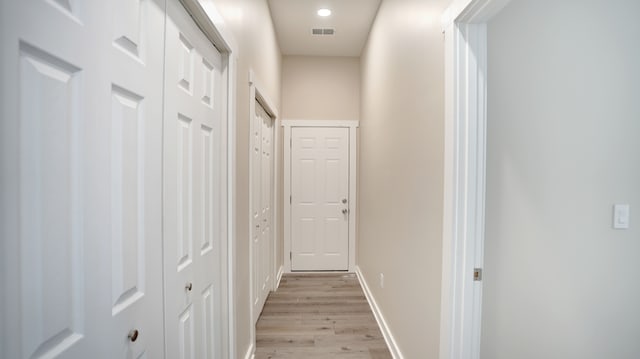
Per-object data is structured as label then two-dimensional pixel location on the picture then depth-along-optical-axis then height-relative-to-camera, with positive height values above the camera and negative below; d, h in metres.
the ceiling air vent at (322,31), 3.09 +1.61
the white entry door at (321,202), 3.76 -0.35
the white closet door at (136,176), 0.72 -0.01
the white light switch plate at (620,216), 1.47 -0.20
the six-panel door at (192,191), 1.00 -0.07
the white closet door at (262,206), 2.35 -0.30
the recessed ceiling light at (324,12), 2.75 +1.62
